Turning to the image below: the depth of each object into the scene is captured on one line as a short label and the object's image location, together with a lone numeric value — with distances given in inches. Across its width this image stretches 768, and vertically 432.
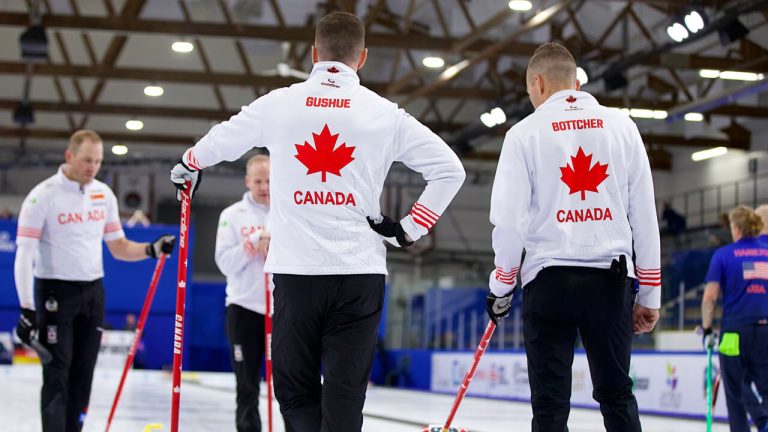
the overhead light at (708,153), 1129.6
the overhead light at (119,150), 1207.5
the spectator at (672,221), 1013.8
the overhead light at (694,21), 593.0
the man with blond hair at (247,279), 241.1
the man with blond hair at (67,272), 224.5
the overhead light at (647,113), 863.7
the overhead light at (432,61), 805.7
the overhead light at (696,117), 1010.1
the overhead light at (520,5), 636.1
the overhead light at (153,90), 932.8
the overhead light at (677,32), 610.3
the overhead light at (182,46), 770.2
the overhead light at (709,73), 806.5
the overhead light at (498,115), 856.3
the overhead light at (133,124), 1165.0
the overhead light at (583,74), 639.8
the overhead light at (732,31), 613.3
